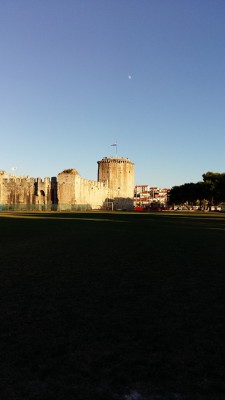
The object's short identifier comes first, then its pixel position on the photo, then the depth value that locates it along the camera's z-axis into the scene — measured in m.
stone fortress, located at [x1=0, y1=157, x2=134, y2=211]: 78.74
